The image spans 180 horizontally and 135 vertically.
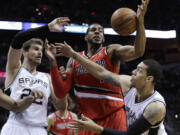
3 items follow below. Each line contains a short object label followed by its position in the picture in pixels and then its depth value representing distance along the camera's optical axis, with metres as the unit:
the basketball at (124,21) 3.25
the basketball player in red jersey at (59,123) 5.82
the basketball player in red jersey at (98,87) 3.43
